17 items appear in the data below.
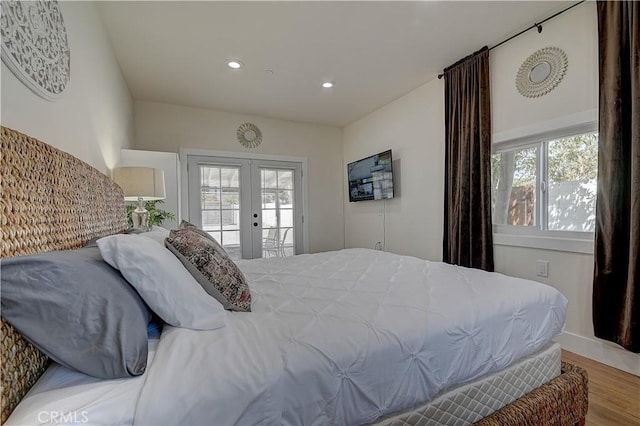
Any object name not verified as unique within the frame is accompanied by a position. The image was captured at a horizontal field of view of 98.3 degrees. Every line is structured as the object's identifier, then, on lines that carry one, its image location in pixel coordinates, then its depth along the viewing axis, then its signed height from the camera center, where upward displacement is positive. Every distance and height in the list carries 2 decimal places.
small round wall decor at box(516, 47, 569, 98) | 2.24 +1.17
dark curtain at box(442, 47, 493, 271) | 2.68 +0.46
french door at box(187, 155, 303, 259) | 4.18 +0.12
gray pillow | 0.65 -0.26
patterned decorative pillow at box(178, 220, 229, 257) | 1.51 -0.12
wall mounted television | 3.90 +0.49
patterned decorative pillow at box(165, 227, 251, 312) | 1.17 -0.27
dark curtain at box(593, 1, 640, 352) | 1.77 +0.20
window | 2.18 +0.22
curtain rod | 2.13 +1.57
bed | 0.69 -0.45
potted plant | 2.82 -0.03
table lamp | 2.29 +0.23
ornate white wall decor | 1.00 +0.70
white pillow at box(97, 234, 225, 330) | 0.90 -0.25
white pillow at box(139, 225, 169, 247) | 1.39 -0.13
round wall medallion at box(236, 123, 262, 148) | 4.36 +1.20
